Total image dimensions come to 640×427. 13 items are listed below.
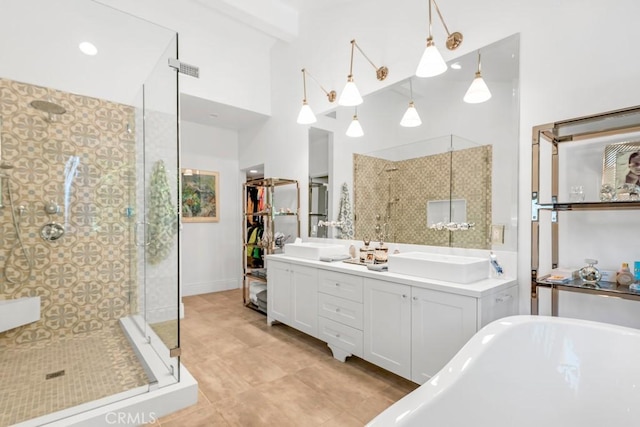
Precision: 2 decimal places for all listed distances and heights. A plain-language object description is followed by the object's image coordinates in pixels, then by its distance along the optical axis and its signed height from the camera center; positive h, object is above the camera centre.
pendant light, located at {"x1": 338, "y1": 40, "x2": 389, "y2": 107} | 2.84 +1.12
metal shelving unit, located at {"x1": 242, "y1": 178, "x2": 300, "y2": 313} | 4.00 -0.10
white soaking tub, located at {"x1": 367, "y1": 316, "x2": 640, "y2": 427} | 1.24 -0.72
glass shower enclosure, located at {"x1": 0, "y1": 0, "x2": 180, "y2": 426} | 2.57 +0.19
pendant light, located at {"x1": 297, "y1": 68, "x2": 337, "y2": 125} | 3.36 +1.10
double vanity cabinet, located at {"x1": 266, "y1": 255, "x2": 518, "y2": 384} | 1.89 -0.73
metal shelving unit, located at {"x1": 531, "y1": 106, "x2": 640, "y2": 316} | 1.53 +0.13
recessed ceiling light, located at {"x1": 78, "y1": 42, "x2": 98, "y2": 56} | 3.07 +1.67
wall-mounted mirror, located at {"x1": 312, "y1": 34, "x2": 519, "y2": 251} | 2.16 +0.47
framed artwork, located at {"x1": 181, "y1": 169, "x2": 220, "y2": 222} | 4.69 +0.26
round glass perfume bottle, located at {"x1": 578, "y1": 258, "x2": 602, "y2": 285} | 1.64 -0.33
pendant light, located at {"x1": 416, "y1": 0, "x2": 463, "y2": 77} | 2.17 +1.08
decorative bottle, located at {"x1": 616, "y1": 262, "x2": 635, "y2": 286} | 1.58 -0.33
